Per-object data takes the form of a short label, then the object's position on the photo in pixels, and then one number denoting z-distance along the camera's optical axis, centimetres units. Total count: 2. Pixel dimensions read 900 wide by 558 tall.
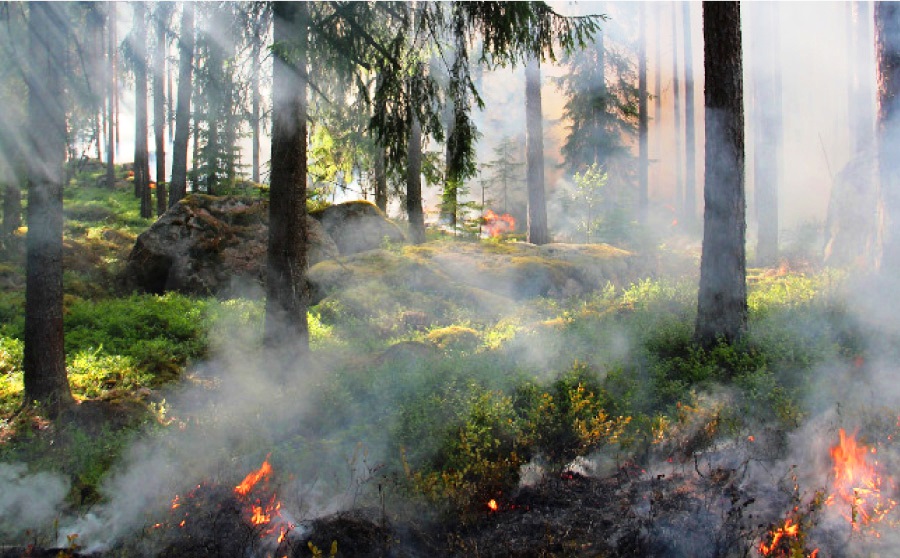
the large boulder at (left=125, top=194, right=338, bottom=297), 1253
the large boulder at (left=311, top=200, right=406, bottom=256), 1471
